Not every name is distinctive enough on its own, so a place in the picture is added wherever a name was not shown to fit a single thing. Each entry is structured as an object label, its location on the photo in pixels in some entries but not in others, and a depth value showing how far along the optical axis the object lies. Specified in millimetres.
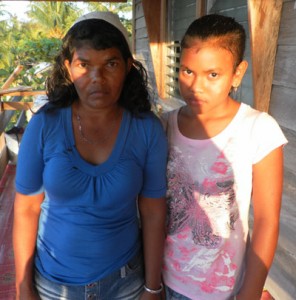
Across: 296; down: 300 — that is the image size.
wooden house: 1606
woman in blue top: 991
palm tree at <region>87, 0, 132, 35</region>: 21250
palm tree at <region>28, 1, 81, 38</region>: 22625
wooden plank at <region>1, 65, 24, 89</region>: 4796
